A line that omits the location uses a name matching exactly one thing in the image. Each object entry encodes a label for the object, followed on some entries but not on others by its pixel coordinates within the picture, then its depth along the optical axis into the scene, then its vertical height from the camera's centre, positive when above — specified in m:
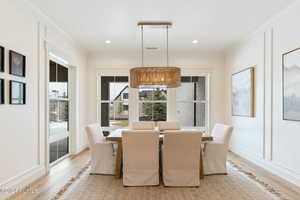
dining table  3.69 -0.91
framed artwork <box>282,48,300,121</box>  3.31 +0.24
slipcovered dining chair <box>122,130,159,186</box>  3.25 -0.79
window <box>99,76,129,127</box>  6.54 +0.01
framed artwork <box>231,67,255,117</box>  4.80 +0.18
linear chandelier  3.96 +0.43
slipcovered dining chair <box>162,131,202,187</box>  3.25 -0.79
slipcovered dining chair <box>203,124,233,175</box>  3.91 -0.89
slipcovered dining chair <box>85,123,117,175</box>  3.91 -0.90
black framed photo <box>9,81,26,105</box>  2.95 +0.11
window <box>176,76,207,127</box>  6.57 +0.01
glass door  4.47 -0.22
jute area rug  3.00 -1.21
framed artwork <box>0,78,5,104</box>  2.74 +0.12
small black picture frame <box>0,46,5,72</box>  2.74 +0.51
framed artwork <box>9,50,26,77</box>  2.92 +0.49
